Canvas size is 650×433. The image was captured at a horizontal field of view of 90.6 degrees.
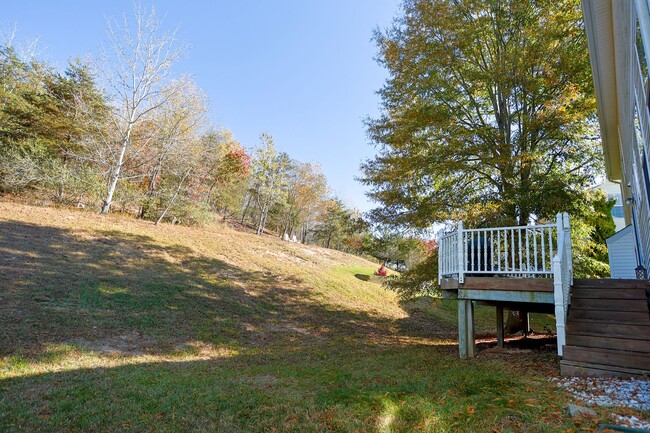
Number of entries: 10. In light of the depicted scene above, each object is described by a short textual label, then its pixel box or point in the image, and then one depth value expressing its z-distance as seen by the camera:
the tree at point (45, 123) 12.95
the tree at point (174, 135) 15.04
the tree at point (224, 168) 19.26
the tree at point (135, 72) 13.34
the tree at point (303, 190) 29.95
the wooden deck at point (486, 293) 4.95
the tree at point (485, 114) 7.50
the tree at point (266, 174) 25.19
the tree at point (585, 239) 7.54
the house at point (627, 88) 3.64
